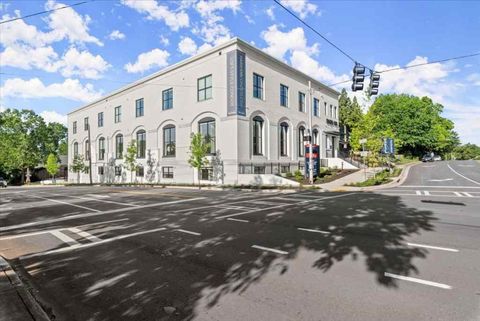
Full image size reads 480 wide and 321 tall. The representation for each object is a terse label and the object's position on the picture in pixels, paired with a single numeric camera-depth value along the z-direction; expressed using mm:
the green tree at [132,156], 40784
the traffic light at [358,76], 15898
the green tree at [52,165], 59219
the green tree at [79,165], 55406
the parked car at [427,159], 64338
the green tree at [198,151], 29894
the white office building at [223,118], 30500
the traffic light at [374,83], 16750
